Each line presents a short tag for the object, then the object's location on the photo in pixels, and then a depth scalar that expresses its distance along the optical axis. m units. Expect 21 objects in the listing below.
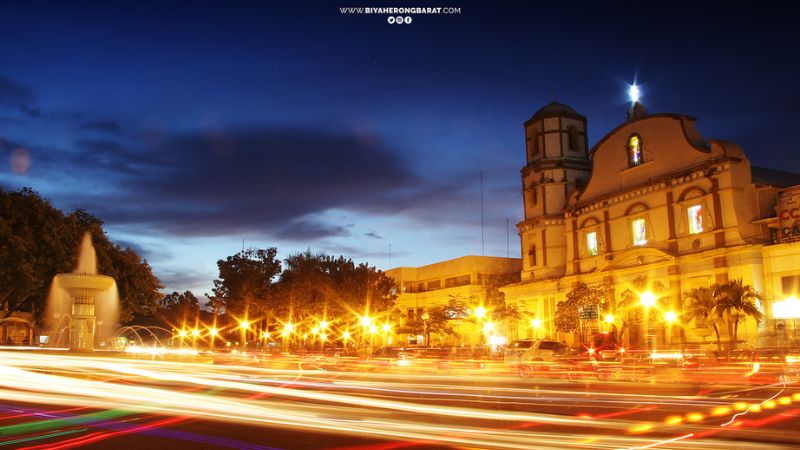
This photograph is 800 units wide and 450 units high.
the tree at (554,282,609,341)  45.44
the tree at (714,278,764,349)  34.59
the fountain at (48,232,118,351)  30.77
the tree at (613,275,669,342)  42.33
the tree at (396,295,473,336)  58.97
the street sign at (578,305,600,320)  43.84
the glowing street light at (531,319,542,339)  52.69
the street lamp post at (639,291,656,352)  41.62
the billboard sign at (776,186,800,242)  36.81
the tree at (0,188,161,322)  40.84
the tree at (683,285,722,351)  36.12
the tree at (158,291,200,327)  91.50
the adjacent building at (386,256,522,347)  64.62
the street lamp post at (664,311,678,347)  41.19
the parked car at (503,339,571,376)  34.12
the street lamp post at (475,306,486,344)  57.44
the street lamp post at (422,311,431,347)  57.59
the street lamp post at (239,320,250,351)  63.42
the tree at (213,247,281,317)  63.53
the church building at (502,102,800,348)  38.78
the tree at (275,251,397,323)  53.44
